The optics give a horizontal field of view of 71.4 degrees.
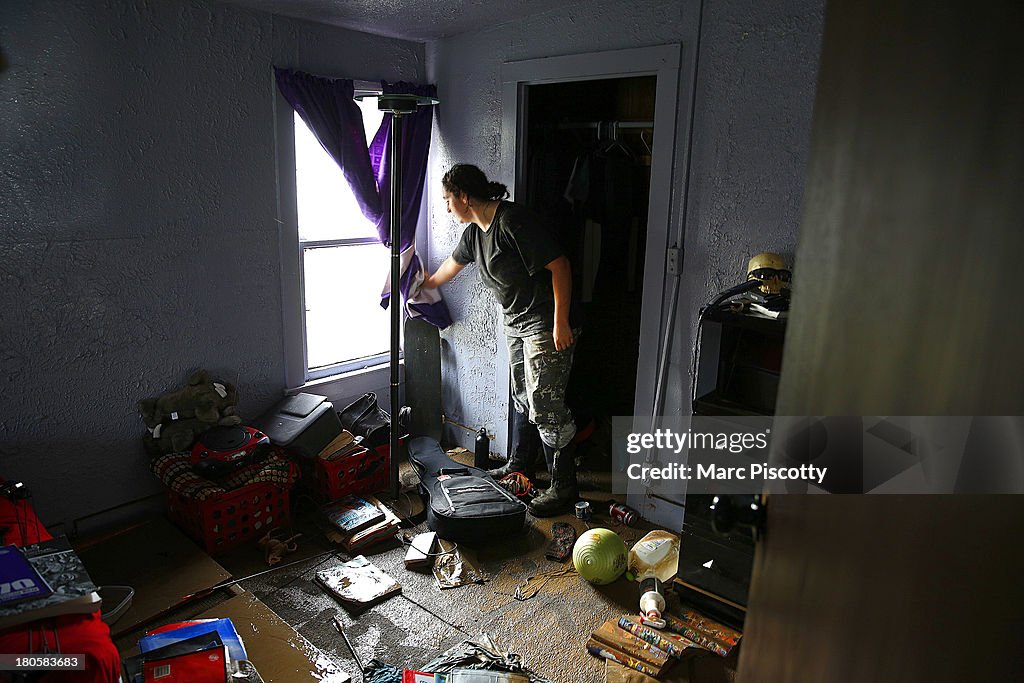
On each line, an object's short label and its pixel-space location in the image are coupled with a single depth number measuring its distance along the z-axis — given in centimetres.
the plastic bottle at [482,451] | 400
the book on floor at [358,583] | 283
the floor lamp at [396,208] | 315
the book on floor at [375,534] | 318
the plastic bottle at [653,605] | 268
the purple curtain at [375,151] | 344
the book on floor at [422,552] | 308
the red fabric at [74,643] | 171
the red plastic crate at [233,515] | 303
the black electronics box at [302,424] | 341
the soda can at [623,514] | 347
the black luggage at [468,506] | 320
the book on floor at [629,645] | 247
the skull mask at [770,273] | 260
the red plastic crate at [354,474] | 349
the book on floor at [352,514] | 327
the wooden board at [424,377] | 412
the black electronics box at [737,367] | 262
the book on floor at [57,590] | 177
